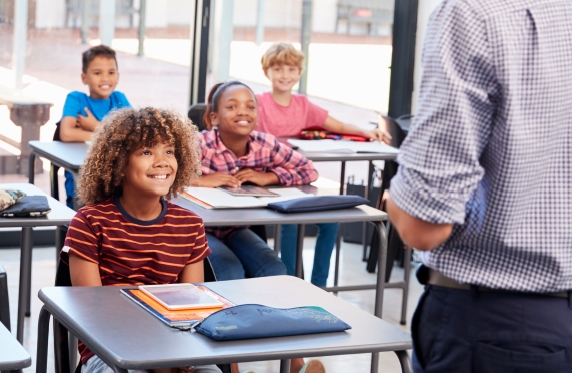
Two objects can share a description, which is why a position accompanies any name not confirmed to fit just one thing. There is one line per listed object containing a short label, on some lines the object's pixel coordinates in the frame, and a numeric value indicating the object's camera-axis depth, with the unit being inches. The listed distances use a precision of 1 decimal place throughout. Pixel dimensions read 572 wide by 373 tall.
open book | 155.2
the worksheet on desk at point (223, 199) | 116.5
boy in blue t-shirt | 155.6
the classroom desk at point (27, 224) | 104.0
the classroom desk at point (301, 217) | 110.3
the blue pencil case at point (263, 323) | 67.1
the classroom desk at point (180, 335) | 63.6
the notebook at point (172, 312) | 70.2
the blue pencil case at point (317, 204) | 115.9
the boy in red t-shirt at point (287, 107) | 170.1
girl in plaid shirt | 125.0
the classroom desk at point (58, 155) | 132.2
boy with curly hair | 87.2
